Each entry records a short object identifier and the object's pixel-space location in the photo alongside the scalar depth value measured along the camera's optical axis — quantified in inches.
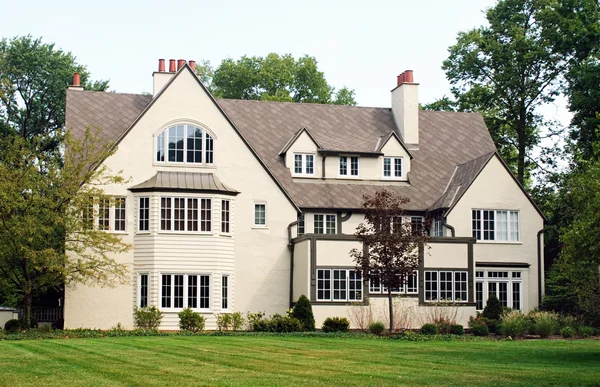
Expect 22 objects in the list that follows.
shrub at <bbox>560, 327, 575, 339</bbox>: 1423.5
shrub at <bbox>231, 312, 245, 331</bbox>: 1553.5
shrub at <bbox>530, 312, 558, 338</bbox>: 1423.5
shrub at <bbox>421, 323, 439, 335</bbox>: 1471.5
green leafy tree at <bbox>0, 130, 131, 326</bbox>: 1379.2
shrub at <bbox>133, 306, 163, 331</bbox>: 1519.4
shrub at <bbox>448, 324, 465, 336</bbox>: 1497.3
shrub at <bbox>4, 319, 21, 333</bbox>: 1400.1
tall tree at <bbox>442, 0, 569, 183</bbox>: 2132.1
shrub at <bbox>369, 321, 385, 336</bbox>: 1419.8
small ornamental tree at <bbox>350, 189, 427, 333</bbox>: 1379.2
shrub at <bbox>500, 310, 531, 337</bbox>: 1435.8
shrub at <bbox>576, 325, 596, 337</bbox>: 1448.1
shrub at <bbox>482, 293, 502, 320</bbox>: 1594.5
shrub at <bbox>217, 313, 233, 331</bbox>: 1545.3
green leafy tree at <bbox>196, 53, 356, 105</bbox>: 2765.7
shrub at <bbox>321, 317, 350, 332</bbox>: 1497.3
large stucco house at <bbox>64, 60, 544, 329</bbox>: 1581.0
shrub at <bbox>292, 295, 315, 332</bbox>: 1507.1
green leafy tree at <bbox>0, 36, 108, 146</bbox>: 2361.0
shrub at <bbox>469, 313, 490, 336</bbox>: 1498.5
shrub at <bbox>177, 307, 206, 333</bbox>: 1509.6
